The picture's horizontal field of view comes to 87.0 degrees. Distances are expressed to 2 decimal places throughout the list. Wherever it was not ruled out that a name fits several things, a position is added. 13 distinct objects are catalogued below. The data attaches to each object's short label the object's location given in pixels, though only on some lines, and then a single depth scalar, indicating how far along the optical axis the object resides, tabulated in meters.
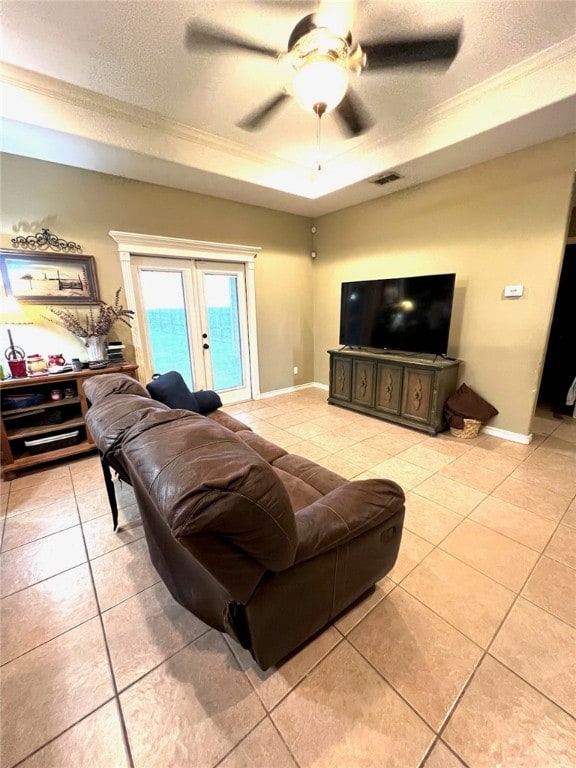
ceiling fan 1.57
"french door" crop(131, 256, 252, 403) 3.59
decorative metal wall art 2.73
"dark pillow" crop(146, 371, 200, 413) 2.27
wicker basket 3.17
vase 2.96
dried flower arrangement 2.93
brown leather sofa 0.74
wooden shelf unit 2.52
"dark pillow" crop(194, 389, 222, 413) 2.72
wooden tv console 3.25
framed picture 2.72
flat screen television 3.19
